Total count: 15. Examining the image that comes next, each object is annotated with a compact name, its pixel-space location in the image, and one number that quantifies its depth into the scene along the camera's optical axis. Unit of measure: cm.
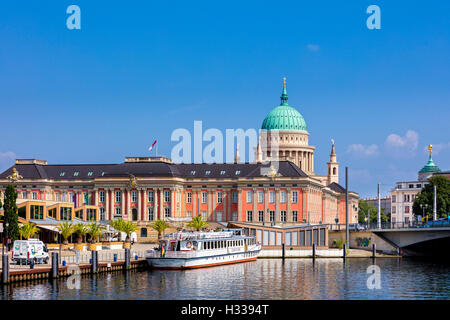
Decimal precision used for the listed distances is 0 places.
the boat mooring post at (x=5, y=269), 7876
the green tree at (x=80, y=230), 12261
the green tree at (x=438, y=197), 18912
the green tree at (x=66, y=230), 11931
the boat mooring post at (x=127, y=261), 9975
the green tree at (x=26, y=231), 11294
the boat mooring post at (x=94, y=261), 9226
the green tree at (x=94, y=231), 12437
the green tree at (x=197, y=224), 14925
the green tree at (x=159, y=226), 15148
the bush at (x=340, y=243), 13894
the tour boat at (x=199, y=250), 10508
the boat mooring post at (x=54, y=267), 8525
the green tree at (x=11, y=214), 10969
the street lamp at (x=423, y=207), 18931
